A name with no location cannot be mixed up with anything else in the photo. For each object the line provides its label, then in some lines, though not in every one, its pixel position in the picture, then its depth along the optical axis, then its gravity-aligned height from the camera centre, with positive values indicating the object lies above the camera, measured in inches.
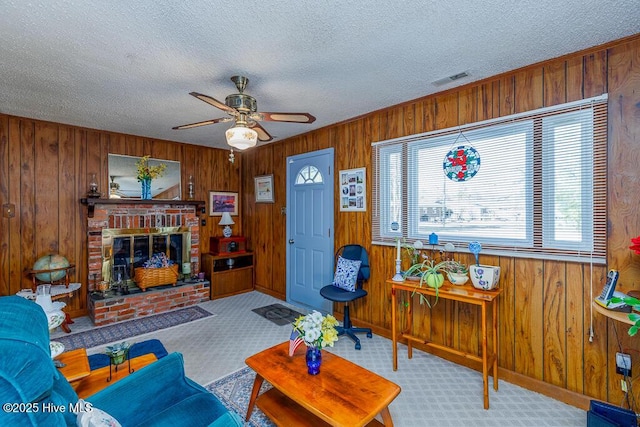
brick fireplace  148.6 -20.7
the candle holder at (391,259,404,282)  109.1 -24.0
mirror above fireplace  165.6 +18.1
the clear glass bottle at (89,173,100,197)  154.9 +13.4
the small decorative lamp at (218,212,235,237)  198.7 -7.1
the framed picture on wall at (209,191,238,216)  204.3 +5.9
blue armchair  32.8 -27.6
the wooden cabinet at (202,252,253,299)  187.2 -39.5
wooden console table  87.0 -30.0
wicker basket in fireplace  161.5 -35.6
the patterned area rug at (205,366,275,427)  79.6 -54.2
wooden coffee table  58.8 -38.7
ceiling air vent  95.9 +43.4
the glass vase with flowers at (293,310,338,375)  68.8 -28.5
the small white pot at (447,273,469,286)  100.0 -22.8
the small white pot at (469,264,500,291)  92.7 -20.7
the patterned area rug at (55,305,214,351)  125.6 -54.0
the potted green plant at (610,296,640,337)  55.8 -20.8
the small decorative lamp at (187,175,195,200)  192.7 +15.1
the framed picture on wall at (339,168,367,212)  138.2 +9.8
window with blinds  83.4 +8.4
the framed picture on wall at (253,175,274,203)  191.9 +14.9
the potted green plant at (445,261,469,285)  100.2 -21.1
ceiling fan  89.1 +29.8
